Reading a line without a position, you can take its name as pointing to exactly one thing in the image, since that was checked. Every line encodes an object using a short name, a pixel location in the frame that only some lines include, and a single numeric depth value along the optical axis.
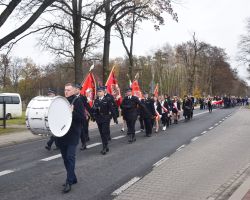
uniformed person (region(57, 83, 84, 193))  4.79
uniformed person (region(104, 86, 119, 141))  7.46
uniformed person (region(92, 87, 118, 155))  7.34
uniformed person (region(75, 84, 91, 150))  6.88
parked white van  21.63
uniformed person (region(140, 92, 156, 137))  10.64
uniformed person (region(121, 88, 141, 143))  9.40
